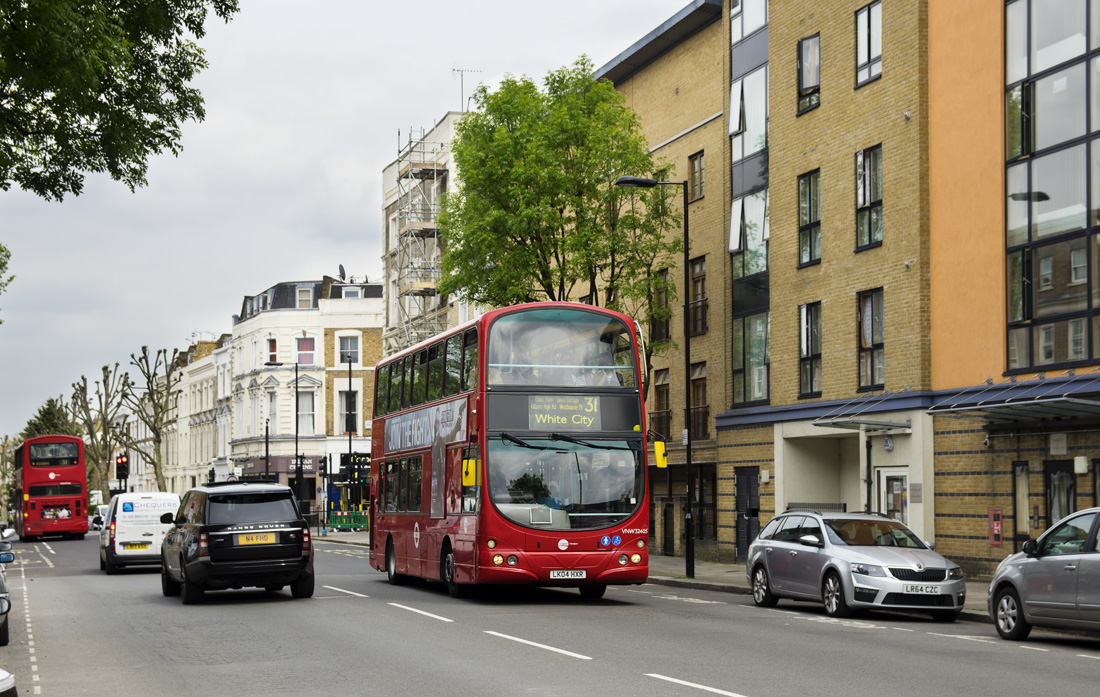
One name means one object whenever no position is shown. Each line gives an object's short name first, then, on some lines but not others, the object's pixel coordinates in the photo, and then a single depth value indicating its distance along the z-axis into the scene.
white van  31.22
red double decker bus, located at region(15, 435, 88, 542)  57.19
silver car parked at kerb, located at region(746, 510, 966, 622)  17.94
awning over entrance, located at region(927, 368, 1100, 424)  20.45
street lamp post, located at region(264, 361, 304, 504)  62.18
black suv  20.14
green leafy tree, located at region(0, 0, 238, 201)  14.20
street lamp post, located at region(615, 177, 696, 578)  26.92
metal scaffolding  62.12
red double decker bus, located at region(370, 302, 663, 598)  20.03
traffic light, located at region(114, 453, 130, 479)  60.19
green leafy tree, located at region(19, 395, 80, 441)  108.26
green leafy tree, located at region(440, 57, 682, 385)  30.72
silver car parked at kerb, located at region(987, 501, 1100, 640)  14.27
